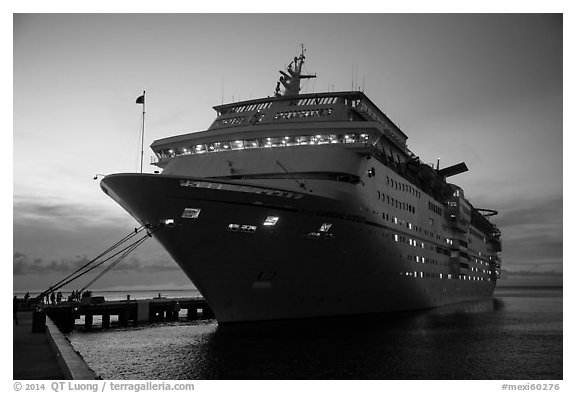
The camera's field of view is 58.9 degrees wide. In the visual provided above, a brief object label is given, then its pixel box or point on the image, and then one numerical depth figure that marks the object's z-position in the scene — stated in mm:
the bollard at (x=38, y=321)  20656
